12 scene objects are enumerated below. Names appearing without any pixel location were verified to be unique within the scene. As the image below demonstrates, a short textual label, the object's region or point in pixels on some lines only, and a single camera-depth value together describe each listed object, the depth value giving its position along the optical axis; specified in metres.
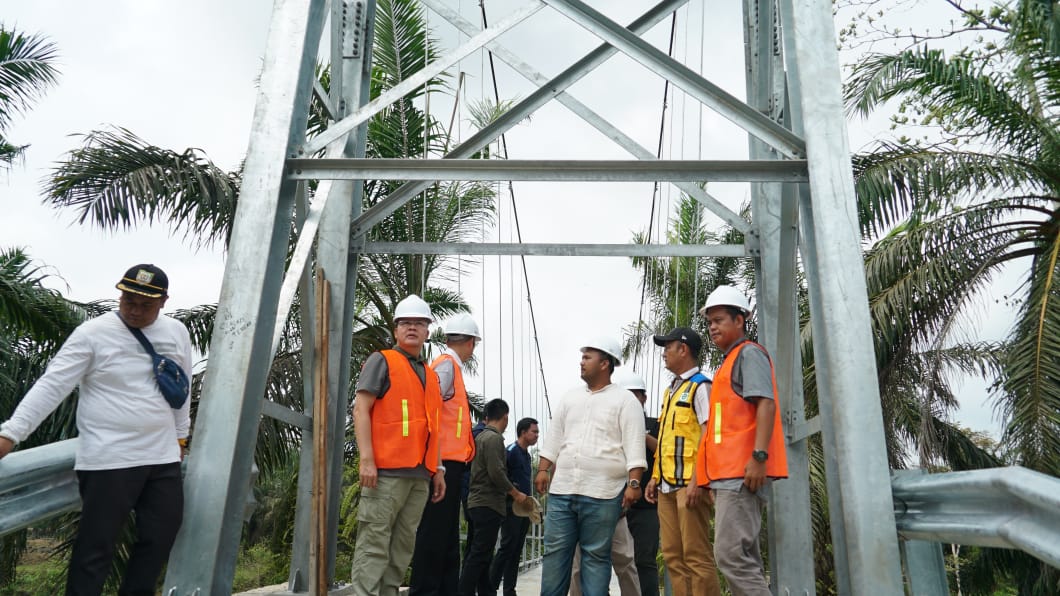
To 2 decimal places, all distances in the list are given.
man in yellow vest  5.03
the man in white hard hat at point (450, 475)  5.93
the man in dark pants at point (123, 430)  3.38
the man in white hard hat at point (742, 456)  4.56
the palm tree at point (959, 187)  10.98
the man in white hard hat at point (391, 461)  4.99
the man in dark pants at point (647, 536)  7.21
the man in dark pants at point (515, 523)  7.79
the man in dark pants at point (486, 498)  6.82
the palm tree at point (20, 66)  12.84
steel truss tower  3.26
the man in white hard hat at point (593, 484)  5.42
